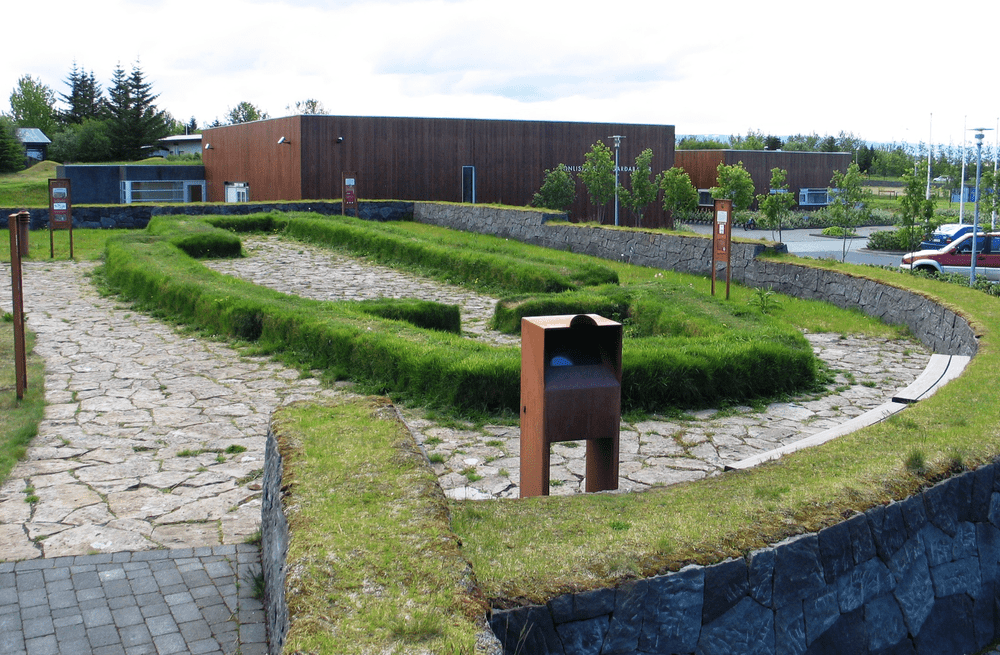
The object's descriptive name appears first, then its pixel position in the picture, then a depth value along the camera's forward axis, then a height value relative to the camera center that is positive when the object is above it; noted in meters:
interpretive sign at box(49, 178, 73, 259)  20.30 +0.12
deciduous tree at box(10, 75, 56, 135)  83.94 +9.21
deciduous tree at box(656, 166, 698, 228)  36.47 +0.75
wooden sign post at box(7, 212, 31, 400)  8.12 -0.92
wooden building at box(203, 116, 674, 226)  34.16 +2.07
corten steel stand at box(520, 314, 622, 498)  5.23 -0.99
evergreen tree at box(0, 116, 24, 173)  53.12 +2.95
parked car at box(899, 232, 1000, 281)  22.97 -1.10
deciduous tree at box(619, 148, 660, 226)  35.88 +0.87
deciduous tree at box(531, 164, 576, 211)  35.84 +0.75
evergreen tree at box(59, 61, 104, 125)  71.69 +8.13
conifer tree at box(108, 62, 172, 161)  62.47 +5.98
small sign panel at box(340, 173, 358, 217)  27.70 +0.37
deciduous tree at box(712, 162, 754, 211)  36.81 +1.03
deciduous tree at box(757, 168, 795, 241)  27.28 +0.20
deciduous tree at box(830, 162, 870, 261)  25.84 +0.30
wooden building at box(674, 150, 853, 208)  49.25 +2.36
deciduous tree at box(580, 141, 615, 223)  35.38 +1.35
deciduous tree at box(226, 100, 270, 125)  94.25 +9.45
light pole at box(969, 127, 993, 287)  21.96 +1.56
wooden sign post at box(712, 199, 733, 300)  14.11 -0.29
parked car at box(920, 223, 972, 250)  28.66 -0.73
